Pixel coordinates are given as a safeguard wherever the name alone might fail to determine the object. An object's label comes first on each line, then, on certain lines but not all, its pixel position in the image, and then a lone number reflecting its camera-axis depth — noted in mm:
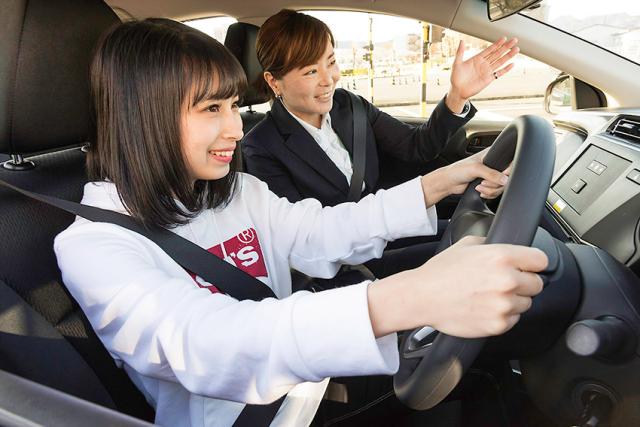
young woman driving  536
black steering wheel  586
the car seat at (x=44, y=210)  760
